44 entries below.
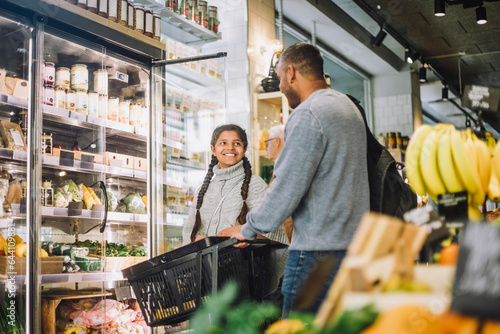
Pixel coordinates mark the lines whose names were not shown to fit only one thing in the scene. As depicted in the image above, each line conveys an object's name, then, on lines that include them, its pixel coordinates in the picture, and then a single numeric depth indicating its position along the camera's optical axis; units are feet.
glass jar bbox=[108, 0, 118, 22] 12.35
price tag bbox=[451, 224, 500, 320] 2.37
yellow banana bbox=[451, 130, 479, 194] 4.02
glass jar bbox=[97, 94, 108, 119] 12.28
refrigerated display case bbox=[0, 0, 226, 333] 10.01
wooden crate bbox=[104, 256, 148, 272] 12.07
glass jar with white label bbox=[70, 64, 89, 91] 12.04
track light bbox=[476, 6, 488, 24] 22.31
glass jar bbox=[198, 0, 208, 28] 17.02
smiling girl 10.00
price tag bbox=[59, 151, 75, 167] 11.08
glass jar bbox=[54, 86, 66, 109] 11.31
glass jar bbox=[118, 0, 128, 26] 12.65
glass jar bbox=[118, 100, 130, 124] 12.88
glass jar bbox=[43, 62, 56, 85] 11.20
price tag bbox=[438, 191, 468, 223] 3.94
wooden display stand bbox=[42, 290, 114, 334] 10.57
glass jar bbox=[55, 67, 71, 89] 11.67
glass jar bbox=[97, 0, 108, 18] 12.12
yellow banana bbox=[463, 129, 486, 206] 4.05
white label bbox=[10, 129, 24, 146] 9.95
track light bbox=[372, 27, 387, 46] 25.22
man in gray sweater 5.90
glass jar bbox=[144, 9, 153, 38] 13.51
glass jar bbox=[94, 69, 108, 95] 12.46
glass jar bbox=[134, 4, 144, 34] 13.26
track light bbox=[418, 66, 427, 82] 30.63
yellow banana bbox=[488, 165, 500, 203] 4.47
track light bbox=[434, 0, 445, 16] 20.86
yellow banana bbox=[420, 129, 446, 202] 4.13
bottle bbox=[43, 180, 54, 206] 10.75
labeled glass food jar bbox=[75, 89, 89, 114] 11.80
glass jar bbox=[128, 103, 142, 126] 13.15
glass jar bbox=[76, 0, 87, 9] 11.66
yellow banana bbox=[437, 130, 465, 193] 4.05
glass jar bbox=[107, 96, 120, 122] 12.65
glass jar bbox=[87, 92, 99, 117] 12.05
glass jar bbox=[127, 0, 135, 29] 13.01
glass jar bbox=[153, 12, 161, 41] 13.87
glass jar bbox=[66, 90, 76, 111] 11.57
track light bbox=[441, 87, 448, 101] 34.27
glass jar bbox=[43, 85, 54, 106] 10.96
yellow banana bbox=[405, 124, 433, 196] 4.19
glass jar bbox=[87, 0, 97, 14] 11.85
